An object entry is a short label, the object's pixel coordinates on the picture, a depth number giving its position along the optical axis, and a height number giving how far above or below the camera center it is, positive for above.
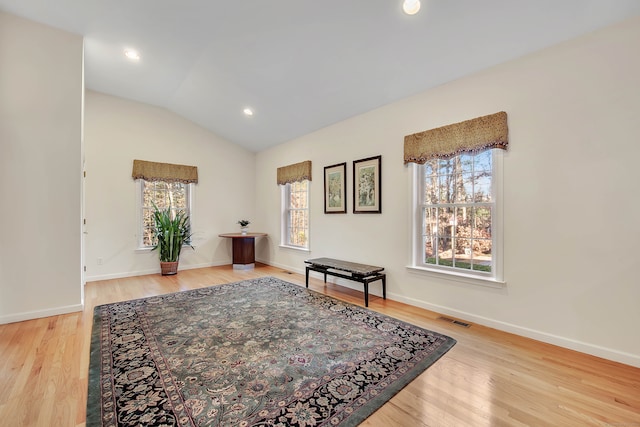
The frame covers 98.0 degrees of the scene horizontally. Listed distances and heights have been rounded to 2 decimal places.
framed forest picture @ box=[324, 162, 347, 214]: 4.46 +0.47
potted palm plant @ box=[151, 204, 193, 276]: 5.21 -0.43
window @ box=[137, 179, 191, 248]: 5.38 +0.35
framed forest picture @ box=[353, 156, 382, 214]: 3.91 +0.46
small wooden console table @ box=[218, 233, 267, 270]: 5.85 -0.76
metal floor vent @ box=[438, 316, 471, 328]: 2.92 -1.14
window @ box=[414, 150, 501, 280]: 2.93 +0.01
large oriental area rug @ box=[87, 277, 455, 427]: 1.64 -1.14
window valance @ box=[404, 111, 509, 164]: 2.78 +0.85
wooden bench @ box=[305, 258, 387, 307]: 3.56 -0.73
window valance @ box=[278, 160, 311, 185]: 5.12 +0.86
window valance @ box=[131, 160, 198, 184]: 5.25 +0.89
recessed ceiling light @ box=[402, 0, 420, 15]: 2.38 +1.82
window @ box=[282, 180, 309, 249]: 5.45 +0.05
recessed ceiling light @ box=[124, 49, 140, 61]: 3.68 +2.20
